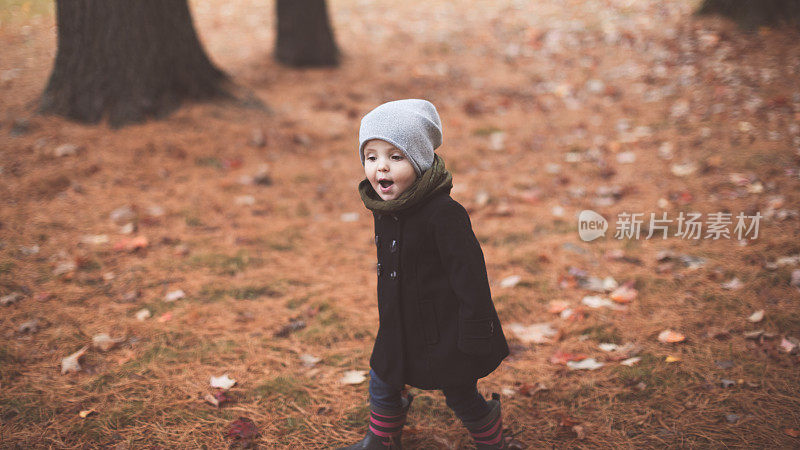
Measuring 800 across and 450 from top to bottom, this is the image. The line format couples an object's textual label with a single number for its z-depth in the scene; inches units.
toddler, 80.0
